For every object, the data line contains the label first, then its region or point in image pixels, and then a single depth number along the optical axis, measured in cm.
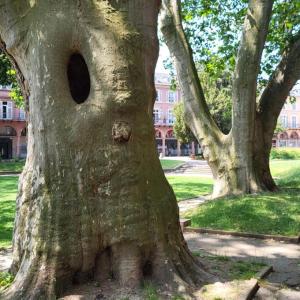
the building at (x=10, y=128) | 4330
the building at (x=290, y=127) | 6071
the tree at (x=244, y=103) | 860
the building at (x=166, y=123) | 5216
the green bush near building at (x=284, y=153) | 4001
